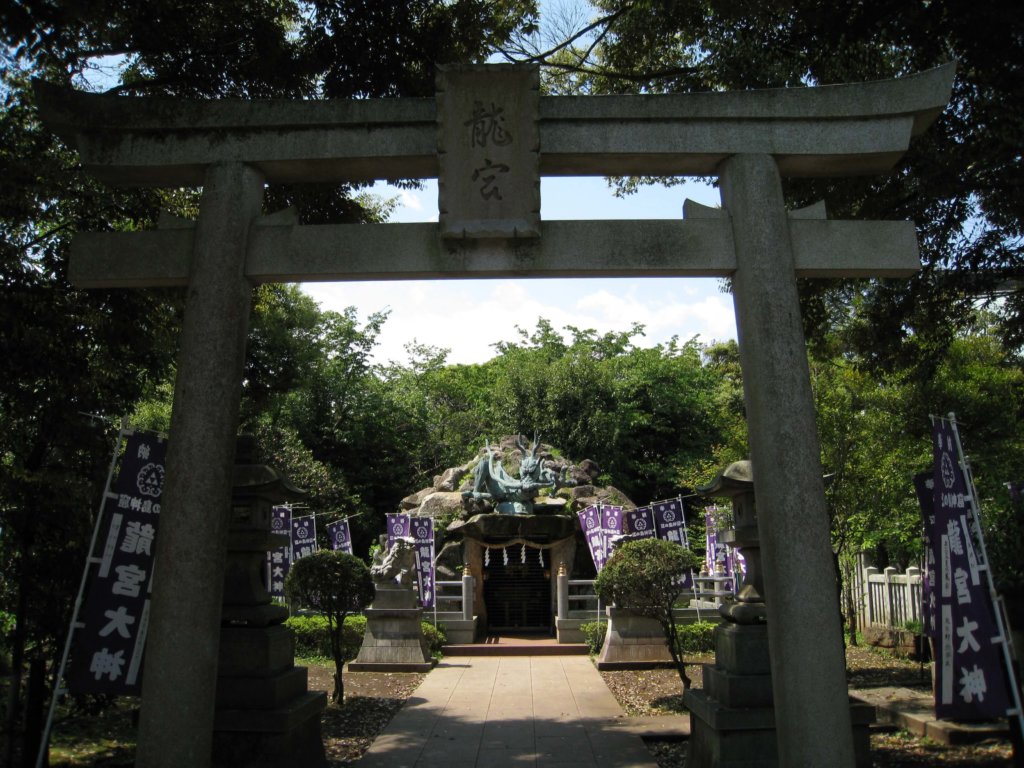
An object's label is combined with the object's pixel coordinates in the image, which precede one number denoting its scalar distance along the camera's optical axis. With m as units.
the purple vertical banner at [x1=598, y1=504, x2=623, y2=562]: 15.80
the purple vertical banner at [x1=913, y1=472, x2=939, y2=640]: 5.92
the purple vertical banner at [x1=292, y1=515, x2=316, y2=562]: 16.77
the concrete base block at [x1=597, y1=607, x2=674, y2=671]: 13.48
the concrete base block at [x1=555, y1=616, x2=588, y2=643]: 16.58
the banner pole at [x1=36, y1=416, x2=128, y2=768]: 4.92
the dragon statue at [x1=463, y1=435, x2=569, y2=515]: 19.06
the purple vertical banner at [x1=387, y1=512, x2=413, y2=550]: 16.08
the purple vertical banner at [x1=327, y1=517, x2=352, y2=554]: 17.50
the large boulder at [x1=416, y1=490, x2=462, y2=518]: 20.44
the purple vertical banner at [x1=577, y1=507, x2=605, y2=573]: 15.97
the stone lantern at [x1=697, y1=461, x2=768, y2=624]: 6.30
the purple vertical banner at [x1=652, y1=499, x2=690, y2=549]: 15.56
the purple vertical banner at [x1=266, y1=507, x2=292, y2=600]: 15.61
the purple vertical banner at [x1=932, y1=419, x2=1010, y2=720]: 5.38
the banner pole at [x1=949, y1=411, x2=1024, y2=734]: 5.36
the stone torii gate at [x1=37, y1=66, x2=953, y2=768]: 4.79
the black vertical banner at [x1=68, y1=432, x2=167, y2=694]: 5.25
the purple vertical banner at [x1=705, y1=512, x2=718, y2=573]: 16.83
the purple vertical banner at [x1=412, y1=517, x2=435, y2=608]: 15.89
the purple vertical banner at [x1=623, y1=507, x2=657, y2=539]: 15.74
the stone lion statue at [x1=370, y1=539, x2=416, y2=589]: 14.48
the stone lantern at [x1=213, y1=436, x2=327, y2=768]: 5.65
